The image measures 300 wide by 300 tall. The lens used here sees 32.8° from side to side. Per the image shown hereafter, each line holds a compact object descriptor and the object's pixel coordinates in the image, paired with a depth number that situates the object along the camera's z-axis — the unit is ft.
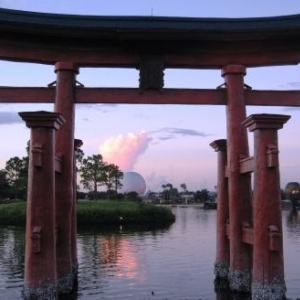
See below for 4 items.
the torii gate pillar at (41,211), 36.76
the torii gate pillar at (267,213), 38.09
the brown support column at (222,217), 50.75
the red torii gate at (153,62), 44.27
